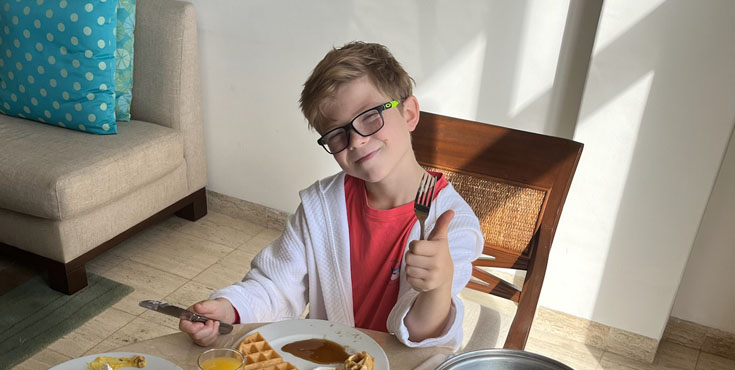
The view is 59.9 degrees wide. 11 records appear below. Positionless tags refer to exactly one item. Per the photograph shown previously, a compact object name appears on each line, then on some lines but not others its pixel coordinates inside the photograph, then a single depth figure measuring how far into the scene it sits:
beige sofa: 2.24
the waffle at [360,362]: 0.93
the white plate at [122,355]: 0.95
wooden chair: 1.41
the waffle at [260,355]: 0.96
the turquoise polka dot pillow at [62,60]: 2.39
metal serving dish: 0.83
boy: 1.18
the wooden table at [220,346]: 0.99
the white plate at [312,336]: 0.99
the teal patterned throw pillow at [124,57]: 2.53
